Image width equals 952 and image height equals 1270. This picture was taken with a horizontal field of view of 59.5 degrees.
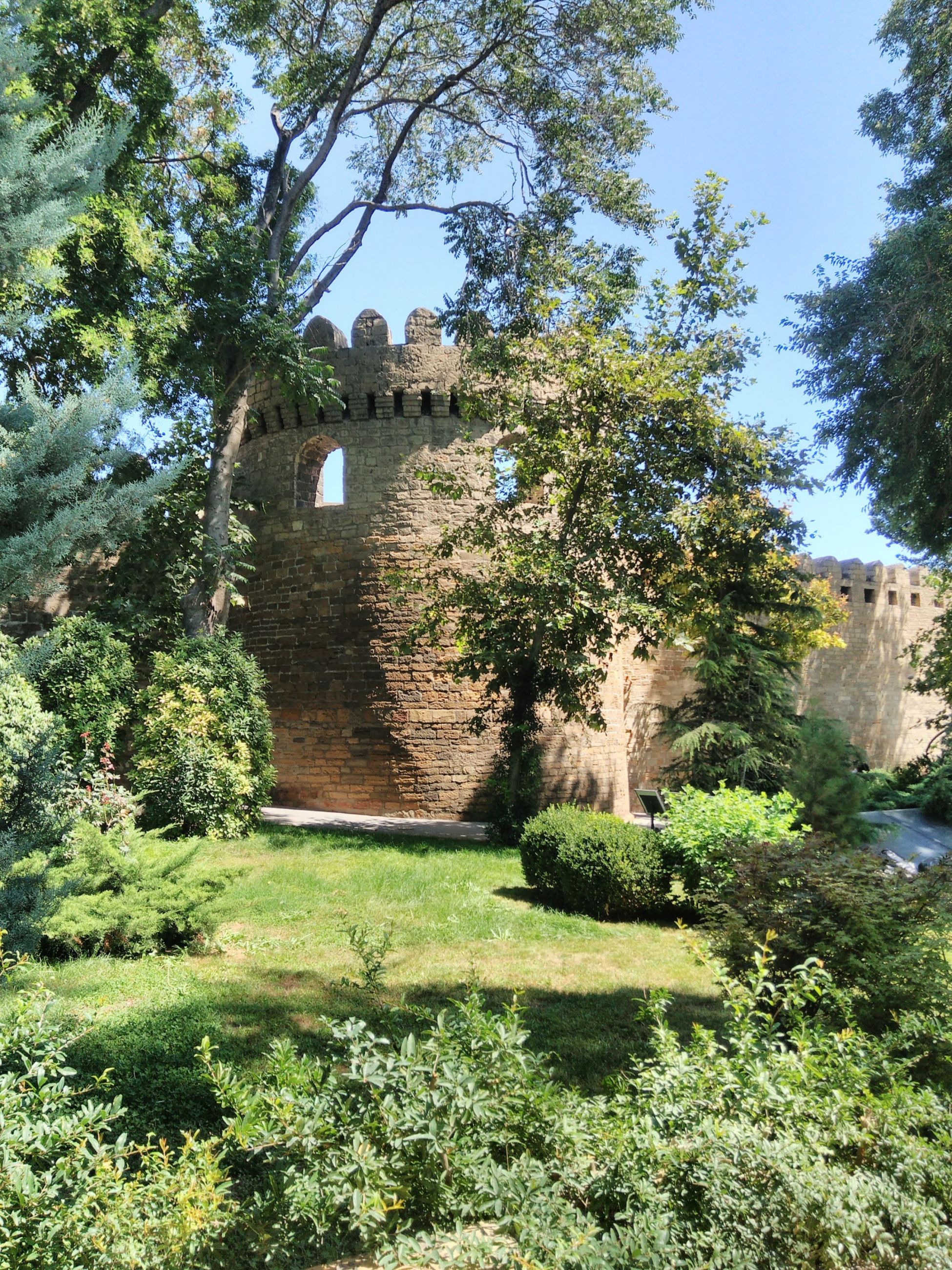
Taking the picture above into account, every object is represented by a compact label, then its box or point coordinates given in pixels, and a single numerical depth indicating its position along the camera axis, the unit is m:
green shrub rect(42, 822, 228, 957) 5.36
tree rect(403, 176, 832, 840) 10.20
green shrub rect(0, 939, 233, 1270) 2.09
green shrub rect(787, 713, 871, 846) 9.21
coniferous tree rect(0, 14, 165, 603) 4.16
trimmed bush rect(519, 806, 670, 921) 7.35
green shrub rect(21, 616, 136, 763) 10.12
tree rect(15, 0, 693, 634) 11.07
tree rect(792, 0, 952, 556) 10.74
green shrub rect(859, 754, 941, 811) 15.59
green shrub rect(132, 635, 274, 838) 9.55
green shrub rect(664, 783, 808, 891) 6.62
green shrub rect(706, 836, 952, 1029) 3.96
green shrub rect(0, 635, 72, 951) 4.34
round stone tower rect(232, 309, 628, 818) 12.51
